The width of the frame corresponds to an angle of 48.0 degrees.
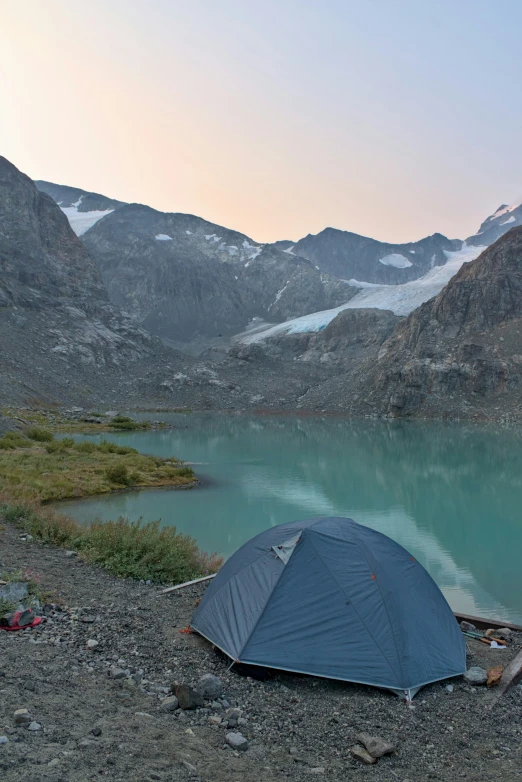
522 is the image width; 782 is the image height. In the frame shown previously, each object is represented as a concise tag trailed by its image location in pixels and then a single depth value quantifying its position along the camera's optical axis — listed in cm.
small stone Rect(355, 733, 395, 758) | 552
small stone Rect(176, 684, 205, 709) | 600
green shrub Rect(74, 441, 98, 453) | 3569
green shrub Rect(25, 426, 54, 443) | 3828
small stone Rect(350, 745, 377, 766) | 539
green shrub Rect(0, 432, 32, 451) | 3253
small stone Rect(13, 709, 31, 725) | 483
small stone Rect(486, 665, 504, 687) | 755
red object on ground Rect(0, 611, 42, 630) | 746
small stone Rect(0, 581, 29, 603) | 834
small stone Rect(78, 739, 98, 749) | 465
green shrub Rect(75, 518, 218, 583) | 1152
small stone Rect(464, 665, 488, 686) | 761
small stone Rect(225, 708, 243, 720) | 598
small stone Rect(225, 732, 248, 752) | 537
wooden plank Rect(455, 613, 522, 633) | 1047
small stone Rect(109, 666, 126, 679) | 655
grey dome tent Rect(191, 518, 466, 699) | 732
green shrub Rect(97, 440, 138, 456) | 3675
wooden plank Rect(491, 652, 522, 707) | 732
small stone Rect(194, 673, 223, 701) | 633
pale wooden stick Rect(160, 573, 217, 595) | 1030
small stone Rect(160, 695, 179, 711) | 593
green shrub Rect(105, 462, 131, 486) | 2722
